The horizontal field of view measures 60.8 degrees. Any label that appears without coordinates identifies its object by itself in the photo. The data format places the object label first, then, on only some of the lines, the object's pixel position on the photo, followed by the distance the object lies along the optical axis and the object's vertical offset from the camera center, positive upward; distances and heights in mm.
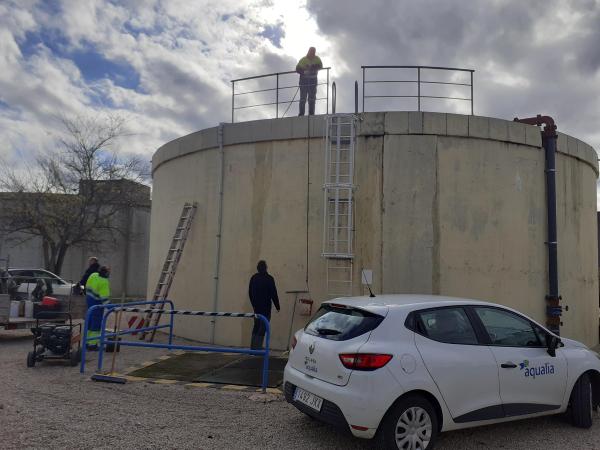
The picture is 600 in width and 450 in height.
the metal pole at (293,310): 9344 -742
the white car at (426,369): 4320 -879
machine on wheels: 8062 -1277
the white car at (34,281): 13334 -572
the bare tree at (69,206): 23312 +2691
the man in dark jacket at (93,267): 10391 -58
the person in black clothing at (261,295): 8789 -452
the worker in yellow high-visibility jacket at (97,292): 9158 -507
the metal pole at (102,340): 7445 -1101
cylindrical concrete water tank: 9078 +1077
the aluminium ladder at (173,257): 10273 +191
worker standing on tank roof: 10891 +4097
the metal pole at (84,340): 7509 -1128
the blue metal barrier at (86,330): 7507 -996
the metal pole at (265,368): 6503 -1267
